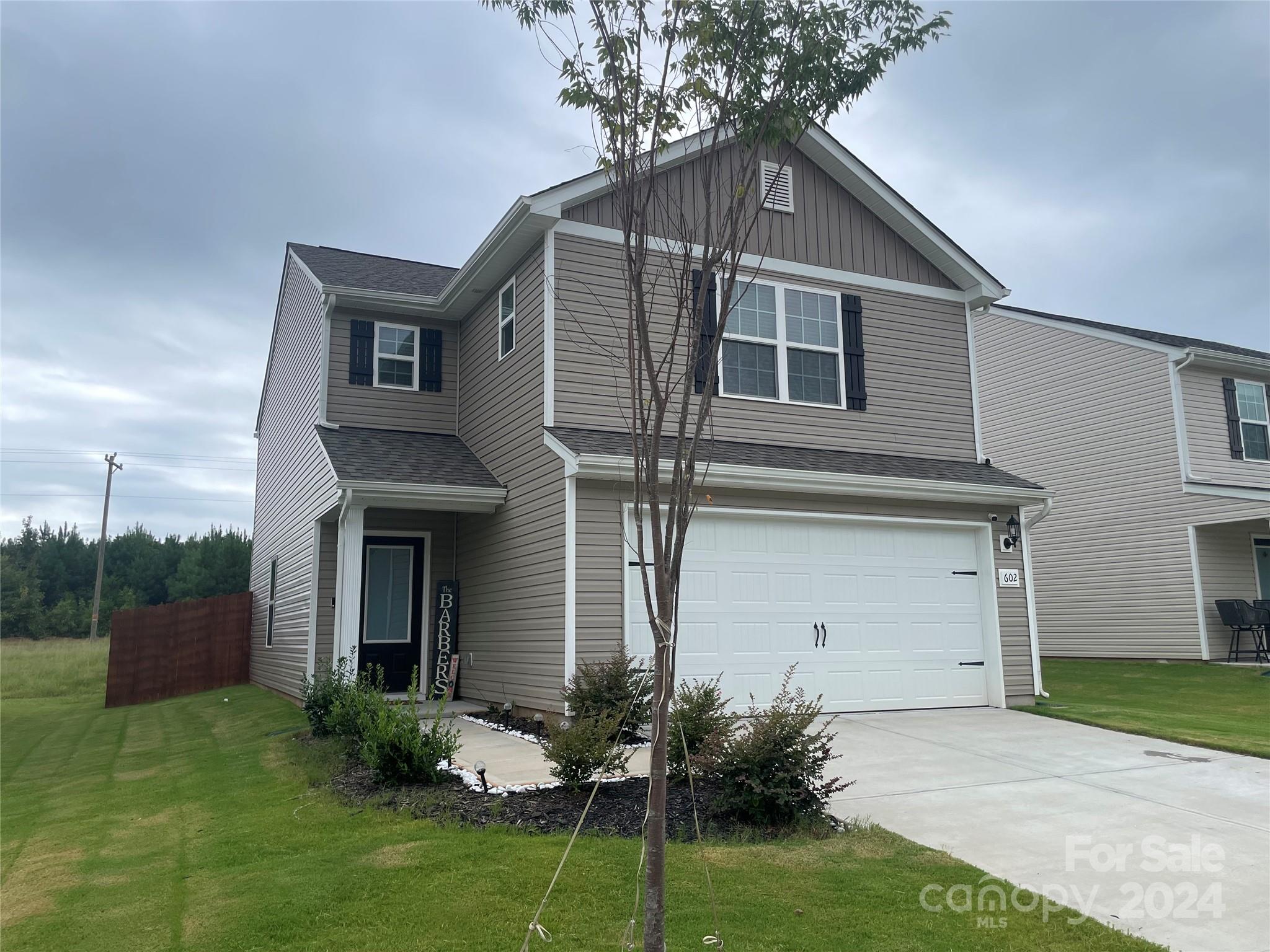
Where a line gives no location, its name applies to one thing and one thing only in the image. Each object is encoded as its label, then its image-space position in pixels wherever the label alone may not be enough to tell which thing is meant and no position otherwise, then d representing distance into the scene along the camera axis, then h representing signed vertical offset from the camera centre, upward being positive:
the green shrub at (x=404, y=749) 6.28 -0.95
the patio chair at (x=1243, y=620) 15.16 -0.16
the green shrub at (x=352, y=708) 7.21 -0.83
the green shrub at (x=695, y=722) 5.80 -0.73
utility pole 32.34 +2.66
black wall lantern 10.97 +0.93
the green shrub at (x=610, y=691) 7.44 -0.67
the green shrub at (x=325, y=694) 8.89 -0.80
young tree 3.34 +2.23
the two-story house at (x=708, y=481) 9.40 +1.55
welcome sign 11.43 -0.19
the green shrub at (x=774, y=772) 5.21 -0.94
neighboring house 15.70 +2.41
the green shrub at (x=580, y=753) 5.89 -0.92
